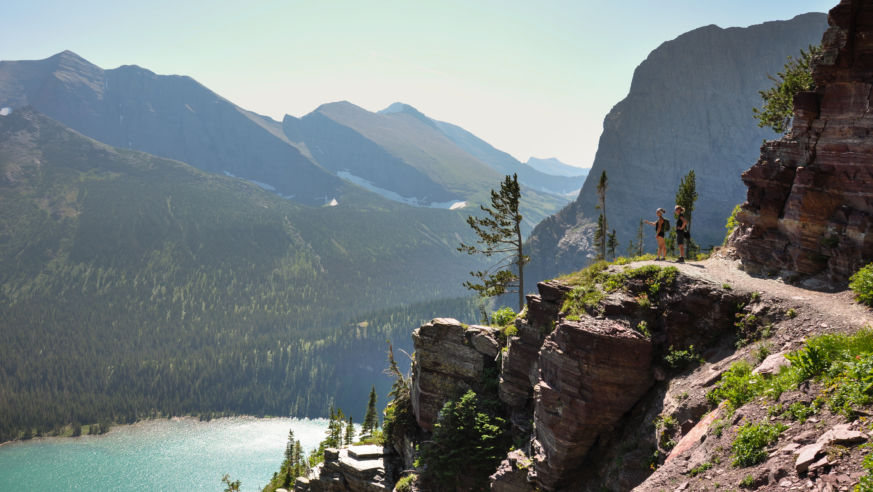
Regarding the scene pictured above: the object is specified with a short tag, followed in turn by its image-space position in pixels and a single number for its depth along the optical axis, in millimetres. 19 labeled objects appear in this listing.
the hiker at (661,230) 27250
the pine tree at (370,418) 92812
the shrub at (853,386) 10992
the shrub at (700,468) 13644
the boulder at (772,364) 14969
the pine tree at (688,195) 73688
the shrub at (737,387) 14867
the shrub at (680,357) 19859
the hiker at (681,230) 26500
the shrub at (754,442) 12336
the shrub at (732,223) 27225
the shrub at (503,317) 39250
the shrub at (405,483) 35531
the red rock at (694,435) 15726
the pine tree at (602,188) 60562
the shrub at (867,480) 8578
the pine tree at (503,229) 43594
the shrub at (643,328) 20938
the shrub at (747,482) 11616
